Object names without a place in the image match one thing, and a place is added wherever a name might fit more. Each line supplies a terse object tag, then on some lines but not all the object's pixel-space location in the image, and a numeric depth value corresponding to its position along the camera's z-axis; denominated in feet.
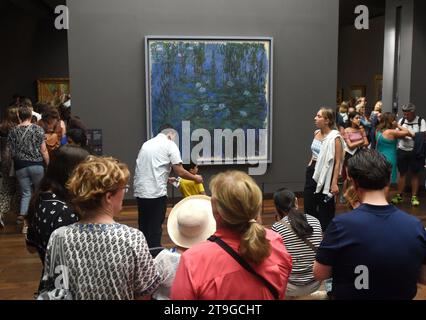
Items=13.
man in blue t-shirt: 6.42
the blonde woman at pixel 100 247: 6.22
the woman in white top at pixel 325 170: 17.02
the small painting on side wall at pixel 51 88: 44.70
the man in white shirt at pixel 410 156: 25.89
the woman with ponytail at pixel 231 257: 5.55
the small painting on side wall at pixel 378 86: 52.75
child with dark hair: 18.40
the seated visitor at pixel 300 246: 10.52
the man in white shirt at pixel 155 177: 16.03
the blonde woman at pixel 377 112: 32.51
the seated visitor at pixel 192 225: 8.30
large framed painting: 24.64
